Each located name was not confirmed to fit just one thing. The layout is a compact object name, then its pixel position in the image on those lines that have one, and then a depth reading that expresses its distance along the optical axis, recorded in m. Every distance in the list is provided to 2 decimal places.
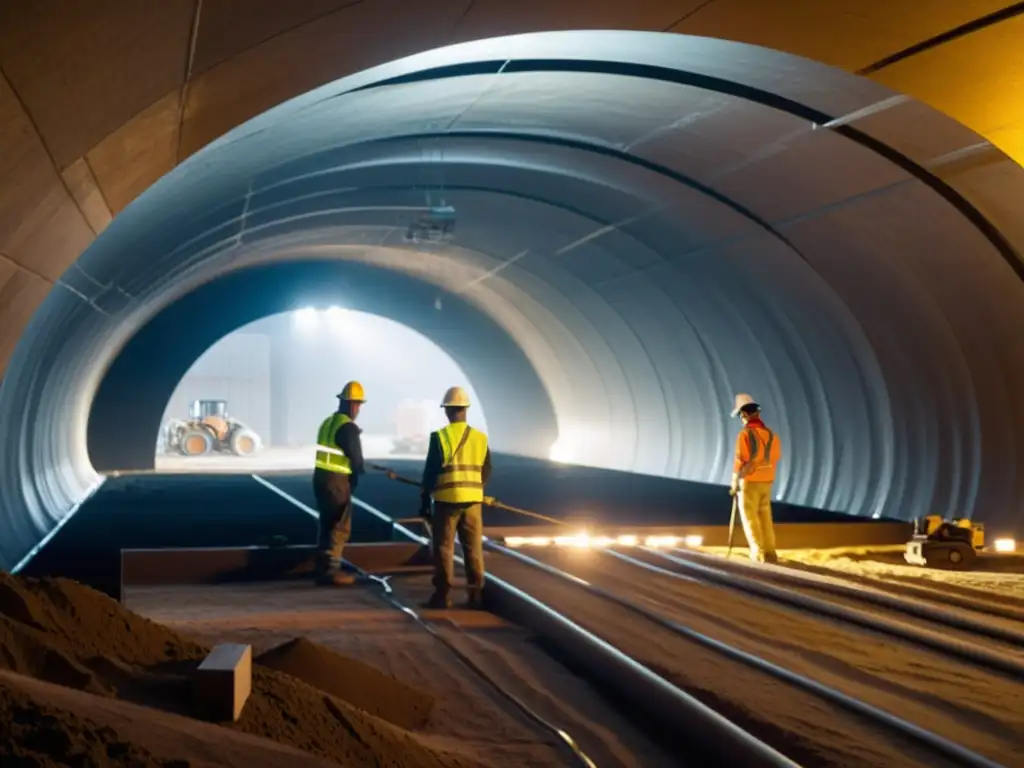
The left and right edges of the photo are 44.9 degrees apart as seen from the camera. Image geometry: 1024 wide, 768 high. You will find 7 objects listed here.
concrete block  4.90
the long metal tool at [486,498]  10.91
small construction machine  12.37
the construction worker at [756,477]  12.03
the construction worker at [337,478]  11.26
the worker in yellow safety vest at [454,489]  9.91
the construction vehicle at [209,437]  35.78
